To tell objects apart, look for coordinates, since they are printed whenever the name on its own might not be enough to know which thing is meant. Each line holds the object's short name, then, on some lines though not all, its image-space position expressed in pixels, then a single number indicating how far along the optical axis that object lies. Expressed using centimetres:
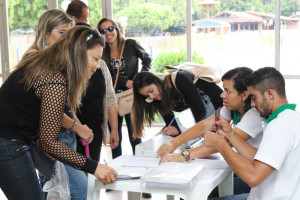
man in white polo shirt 182
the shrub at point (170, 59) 640
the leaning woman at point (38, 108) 187
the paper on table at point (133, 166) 211
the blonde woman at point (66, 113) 237
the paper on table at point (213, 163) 227
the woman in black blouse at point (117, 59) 400
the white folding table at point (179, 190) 194
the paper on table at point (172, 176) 191
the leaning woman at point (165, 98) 329
